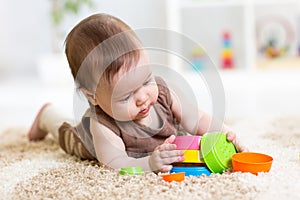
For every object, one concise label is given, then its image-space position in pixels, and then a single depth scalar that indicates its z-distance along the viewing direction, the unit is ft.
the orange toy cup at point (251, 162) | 3.94
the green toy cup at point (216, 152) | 4.03
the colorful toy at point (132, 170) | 4.07
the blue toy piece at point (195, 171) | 4.02
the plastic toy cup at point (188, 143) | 4.07
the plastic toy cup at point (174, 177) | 3.89
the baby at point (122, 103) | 4.10
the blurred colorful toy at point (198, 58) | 10.18
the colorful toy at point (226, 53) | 10.22
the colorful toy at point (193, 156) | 4.05
